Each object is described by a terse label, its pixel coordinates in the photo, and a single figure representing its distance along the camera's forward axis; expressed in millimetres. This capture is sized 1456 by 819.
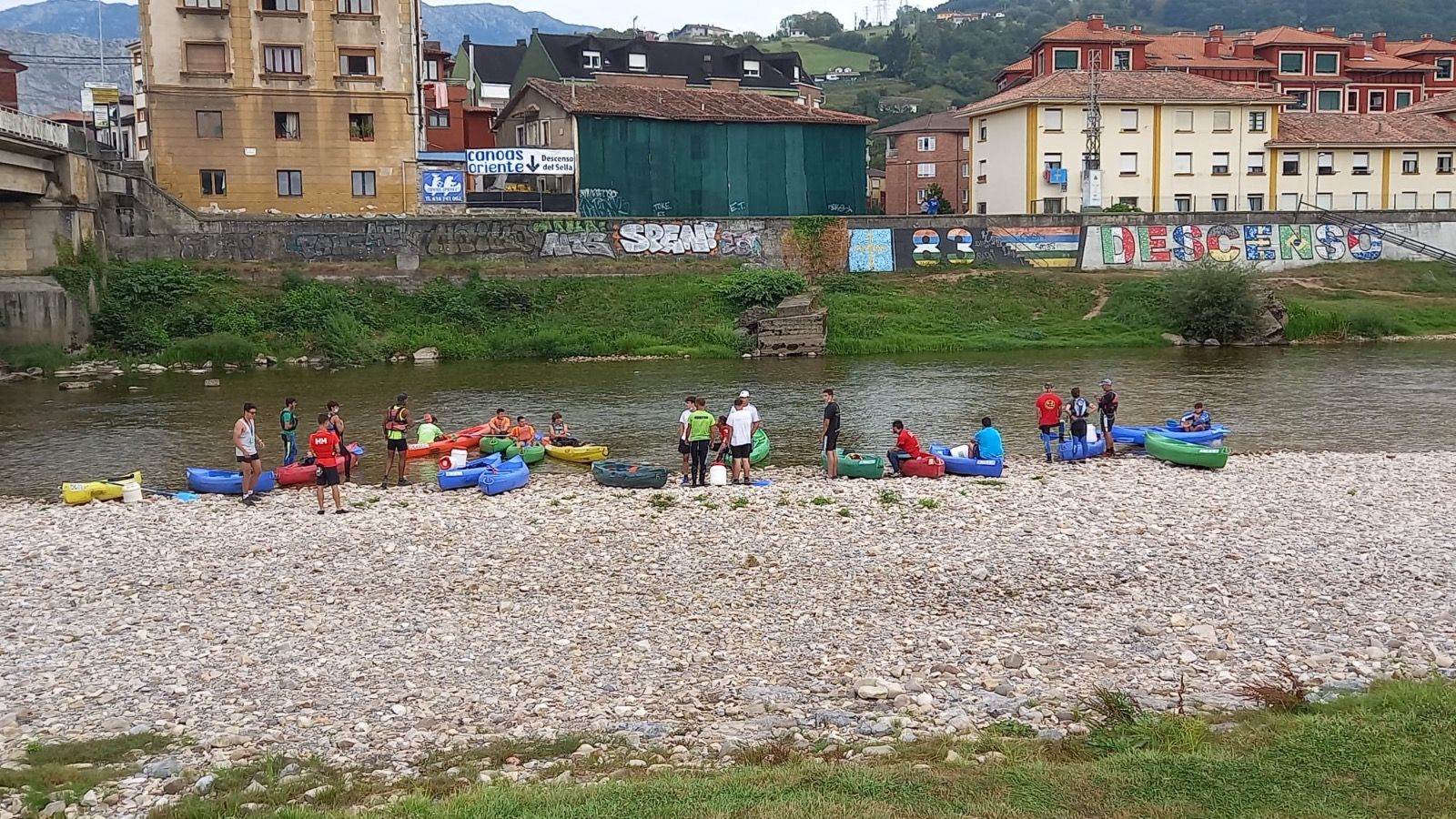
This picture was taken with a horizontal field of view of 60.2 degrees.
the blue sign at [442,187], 65812
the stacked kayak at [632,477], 25797
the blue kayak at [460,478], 26250
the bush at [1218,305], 56094
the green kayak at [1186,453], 27188
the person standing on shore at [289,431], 27219
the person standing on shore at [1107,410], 30109
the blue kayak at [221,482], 26406
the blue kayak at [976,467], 26438
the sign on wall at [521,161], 65375
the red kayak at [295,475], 26812
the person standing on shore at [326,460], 23359
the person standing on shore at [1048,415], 28859
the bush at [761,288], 59031
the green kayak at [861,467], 26844
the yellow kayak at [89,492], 25516
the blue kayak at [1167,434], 30319
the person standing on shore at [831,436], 26516
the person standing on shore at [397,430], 27406
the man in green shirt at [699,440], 25766
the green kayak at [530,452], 29480
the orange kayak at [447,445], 31188
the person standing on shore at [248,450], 24797
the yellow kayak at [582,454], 30031
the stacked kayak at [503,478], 25656
